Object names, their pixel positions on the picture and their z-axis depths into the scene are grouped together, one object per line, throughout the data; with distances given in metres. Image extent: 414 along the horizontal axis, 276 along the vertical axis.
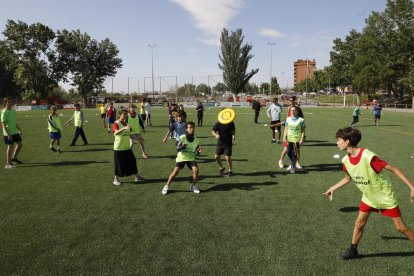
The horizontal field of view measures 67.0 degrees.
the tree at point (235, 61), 67.25
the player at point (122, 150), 7.85
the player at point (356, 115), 20.33
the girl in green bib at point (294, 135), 9.09
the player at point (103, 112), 23.34
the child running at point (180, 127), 9.66
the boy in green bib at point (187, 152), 7.17
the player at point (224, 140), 8.80
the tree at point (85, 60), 63.62
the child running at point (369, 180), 3.89
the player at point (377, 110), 22.11
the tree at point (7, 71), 57.31
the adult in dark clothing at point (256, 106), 24.50
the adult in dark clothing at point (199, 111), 22.12
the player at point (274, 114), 14.54
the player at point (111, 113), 18.22
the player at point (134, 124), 11.04
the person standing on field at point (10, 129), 9.78
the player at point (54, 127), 12.52
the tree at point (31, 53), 56.38
